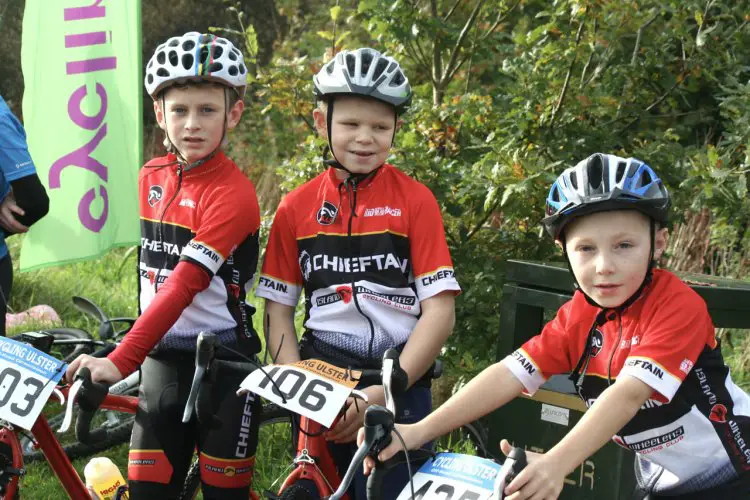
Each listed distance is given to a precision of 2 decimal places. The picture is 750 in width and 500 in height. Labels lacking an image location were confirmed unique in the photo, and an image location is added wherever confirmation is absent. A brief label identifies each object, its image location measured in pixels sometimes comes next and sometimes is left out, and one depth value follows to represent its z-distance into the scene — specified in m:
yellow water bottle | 4.18
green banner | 5.54
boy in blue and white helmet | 2.97
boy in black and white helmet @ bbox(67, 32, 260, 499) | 3.87
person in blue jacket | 4.61
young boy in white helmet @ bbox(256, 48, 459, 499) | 3.72
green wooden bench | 4.47
